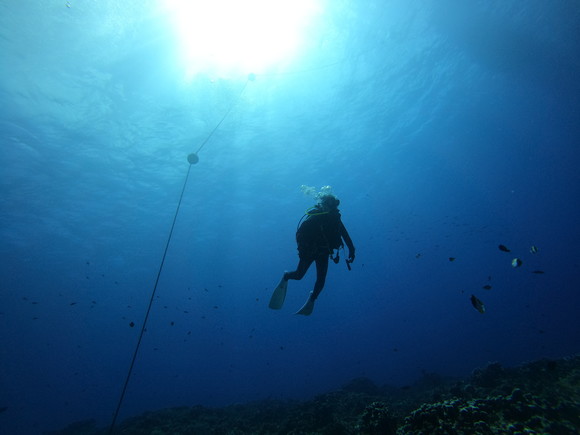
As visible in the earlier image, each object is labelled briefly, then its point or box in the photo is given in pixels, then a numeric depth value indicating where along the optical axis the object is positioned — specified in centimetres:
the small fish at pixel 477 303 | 504
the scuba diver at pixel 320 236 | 653
